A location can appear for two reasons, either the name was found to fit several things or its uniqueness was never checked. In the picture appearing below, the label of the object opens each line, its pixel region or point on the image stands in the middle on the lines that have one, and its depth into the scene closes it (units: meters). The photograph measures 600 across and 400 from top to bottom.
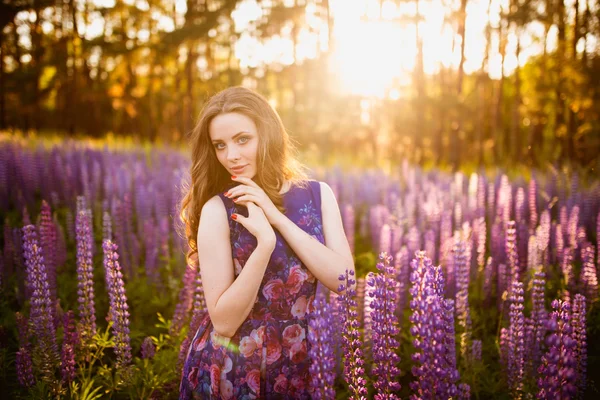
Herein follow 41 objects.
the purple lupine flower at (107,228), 3.85
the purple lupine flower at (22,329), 2.98
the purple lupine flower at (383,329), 1.90
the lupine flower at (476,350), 3.13
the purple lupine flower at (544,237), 4.14
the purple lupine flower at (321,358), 1.75
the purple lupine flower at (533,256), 3.98
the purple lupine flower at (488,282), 4.16
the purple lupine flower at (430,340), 1.73
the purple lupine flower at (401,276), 3.87
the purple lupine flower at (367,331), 2.89
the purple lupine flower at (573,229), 4.52
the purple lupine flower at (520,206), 5.57
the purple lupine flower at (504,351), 3.05
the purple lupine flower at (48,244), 3.67
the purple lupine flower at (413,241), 4.65
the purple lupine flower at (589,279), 3.63
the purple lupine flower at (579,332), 2.25
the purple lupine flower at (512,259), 3.64
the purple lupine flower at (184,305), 3.45
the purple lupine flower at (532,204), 5.40
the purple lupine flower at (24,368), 2.75
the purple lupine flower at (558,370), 1.58
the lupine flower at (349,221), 5.62
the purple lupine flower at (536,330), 2.84
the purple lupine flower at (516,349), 2.50
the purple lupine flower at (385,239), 4.45
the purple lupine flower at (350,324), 1.98
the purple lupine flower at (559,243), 4.45
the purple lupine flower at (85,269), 2.86
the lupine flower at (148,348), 3.09
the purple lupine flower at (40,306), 2.53
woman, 2.23
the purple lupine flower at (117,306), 2.64
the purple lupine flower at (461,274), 3.34
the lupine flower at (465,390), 2.15
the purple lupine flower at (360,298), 3.45
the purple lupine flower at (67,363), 2.71
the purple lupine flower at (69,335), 2.90
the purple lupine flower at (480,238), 4.50
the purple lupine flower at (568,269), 3.96
